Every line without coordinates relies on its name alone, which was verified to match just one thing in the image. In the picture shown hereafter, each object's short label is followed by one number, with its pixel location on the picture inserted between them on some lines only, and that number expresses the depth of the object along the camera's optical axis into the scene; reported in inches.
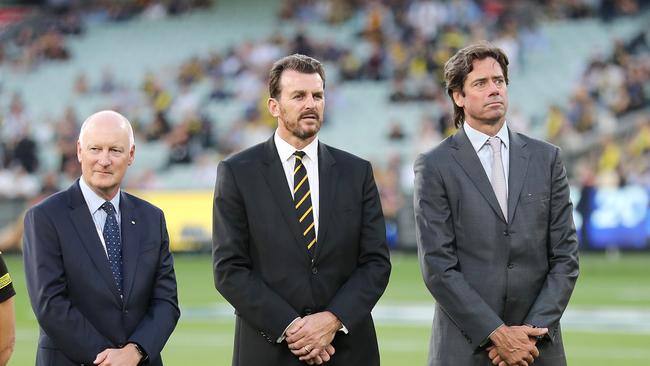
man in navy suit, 358.9
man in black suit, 378.3
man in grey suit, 377.4
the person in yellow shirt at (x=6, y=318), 323.0
